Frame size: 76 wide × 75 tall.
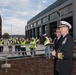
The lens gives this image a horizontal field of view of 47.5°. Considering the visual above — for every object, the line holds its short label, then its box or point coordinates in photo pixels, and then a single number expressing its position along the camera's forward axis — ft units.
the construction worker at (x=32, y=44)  21.99
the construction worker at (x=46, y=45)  19.01
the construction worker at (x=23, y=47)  22.52
